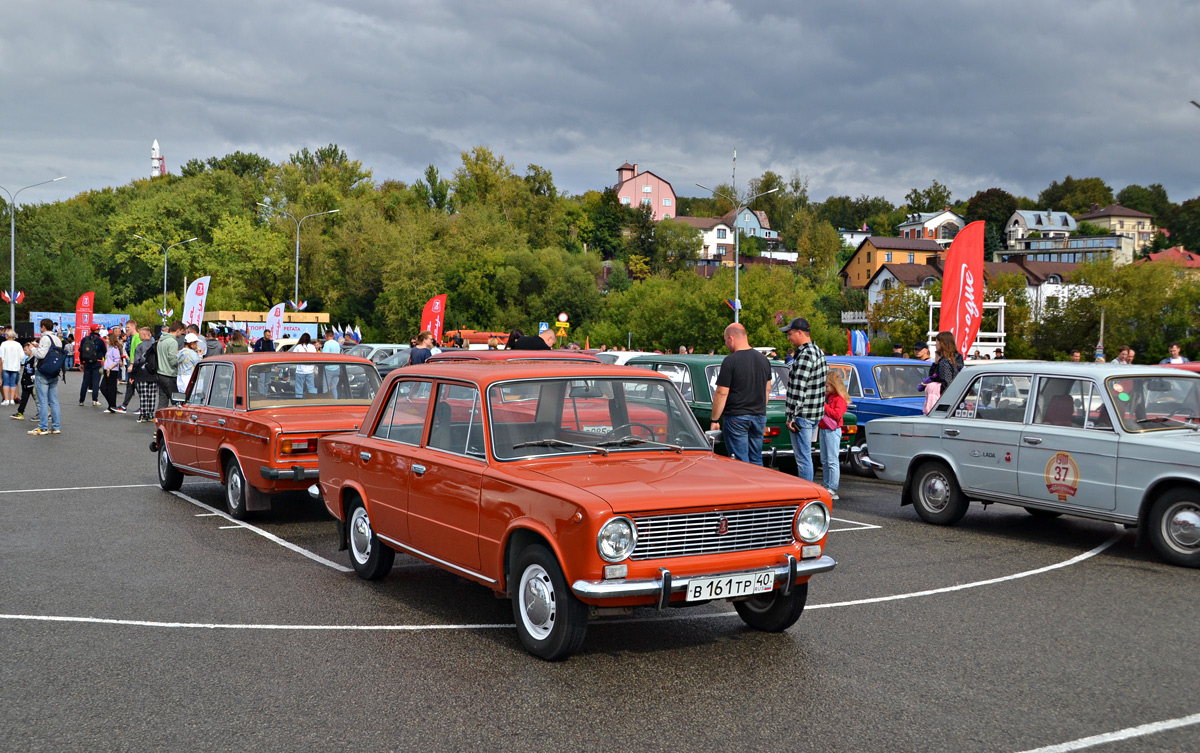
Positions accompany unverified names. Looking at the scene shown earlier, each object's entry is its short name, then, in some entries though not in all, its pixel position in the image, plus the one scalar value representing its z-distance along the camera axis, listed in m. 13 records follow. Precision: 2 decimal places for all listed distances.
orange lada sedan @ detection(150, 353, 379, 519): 9.55
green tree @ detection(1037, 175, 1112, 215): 166.38
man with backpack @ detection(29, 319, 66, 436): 18.30
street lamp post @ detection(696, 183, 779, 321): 42.75
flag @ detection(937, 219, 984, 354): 18.19
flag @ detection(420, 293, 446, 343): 31.27
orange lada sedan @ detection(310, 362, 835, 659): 5.23
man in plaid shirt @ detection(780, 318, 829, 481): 10.59
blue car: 13.79
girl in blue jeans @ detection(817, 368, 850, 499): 10.70
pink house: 159.38
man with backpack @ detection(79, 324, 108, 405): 24.25
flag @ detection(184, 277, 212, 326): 26.16
